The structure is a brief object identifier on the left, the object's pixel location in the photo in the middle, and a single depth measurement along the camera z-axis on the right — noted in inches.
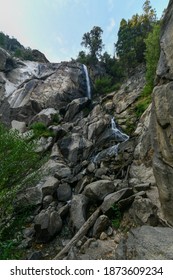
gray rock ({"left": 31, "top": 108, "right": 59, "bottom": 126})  1347.4
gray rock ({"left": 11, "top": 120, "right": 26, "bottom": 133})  1358.3
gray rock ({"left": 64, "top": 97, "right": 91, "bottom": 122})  1364.4
